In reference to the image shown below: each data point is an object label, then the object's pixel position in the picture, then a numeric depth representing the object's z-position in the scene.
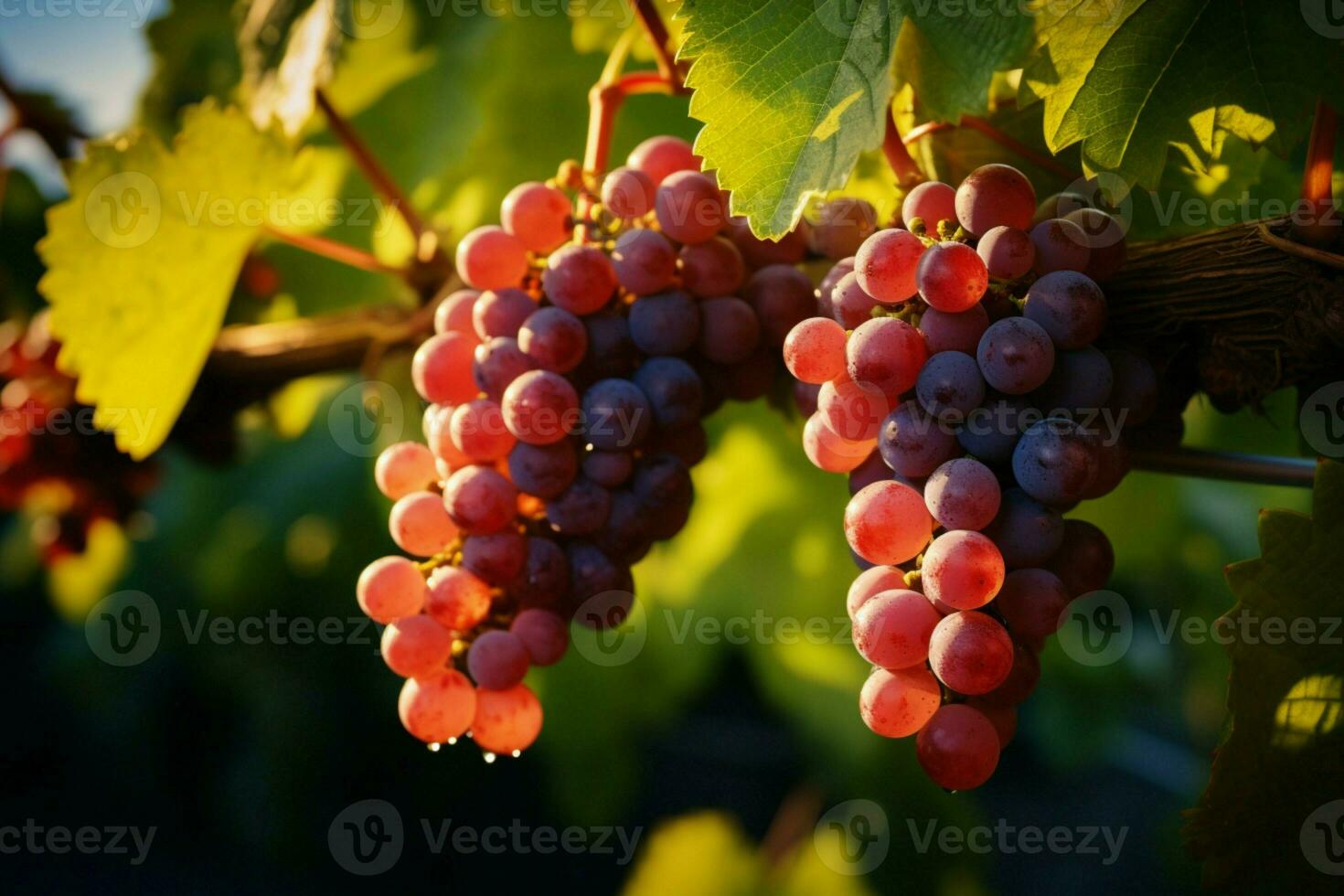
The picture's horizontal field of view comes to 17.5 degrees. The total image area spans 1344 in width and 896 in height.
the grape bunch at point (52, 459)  1.30
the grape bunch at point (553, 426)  0.98
